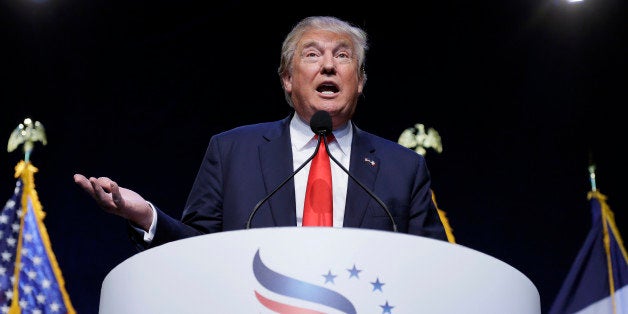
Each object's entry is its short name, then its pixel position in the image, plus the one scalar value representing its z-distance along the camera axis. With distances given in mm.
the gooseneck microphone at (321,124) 4620
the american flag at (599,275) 6448
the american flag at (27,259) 6319
